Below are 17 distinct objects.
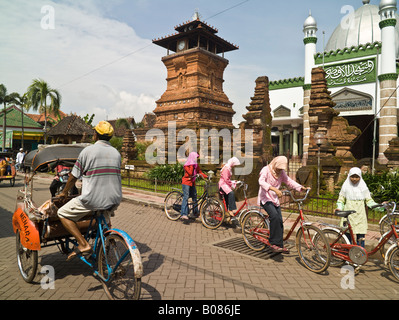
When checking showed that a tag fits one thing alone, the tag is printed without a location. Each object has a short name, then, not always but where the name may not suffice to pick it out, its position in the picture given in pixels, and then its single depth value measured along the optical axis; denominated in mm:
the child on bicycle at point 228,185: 7004
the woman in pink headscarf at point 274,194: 4938
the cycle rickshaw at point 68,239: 3146
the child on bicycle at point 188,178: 7496
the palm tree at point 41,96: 30719
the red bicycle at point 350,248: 4159
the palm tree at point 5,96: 34969
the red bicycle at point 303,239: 4418
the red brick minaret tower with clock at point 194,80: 28097
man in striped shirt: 3408
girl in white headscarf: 4730
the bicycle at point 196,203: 7051
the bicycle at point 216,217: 6805
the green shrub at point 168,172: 15391
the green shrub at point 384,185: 7977
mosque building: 21266
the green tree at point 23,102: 31062
